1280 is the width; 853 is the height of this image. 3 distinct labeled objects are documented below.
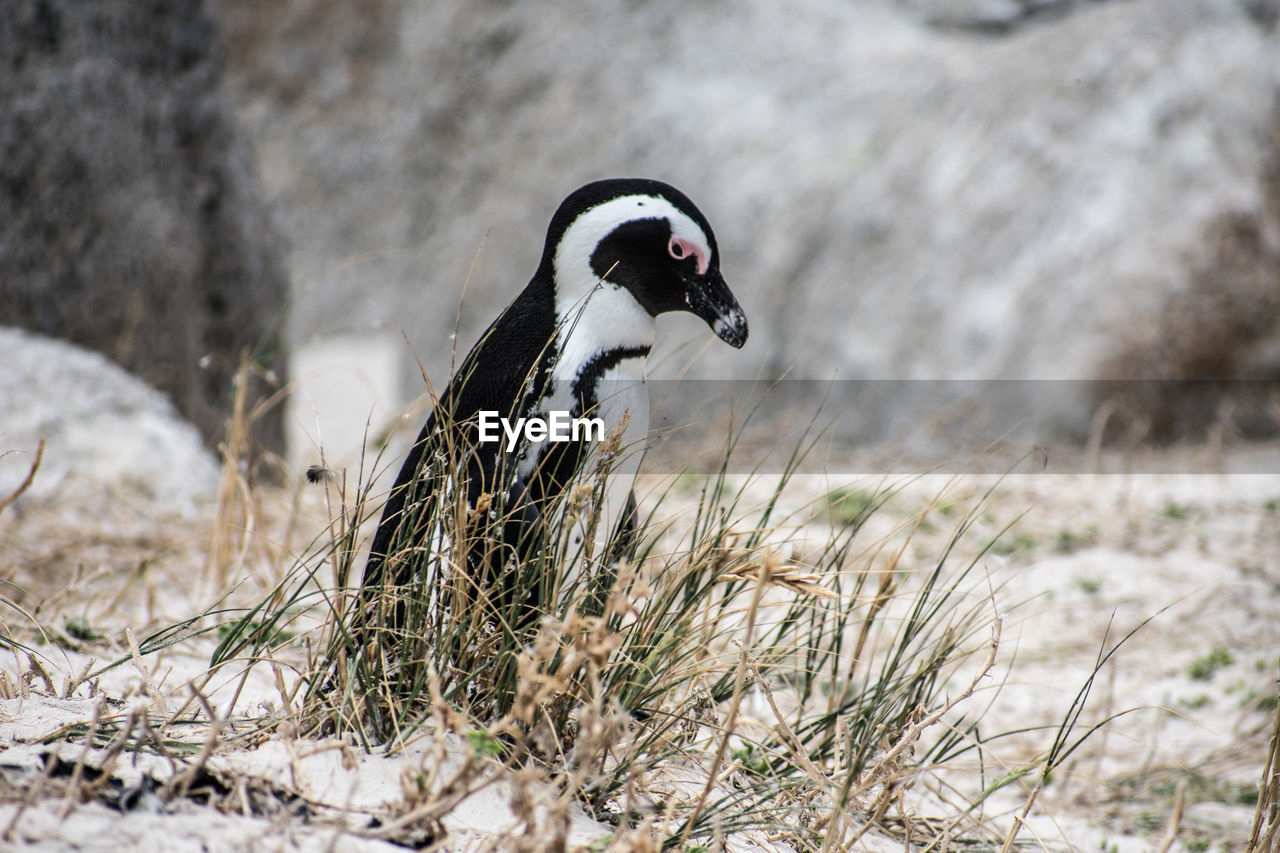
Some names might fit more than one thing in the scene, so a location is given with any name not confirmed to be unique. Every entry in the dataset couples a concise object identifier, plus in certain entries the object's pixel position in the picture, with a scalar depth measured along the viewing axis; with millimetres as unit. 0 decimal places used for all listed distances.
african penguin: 8062
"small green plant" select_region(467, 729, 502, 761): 7851
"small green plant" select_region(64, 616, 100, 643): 8235
